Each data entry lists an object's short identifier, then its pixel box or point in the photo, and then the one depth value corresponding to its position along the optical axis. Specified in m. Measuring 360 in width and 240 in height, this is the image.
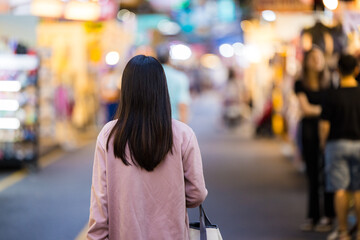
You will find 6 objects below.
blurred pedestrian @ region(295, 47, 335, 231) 11.16
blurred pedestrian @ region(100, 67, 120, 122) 17.70
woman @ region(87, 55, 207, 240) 5.04
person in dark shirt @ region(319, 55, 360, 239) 9.73
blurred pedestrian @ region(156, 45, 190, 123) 11.64
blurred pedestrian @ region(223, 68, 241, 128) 31.08
